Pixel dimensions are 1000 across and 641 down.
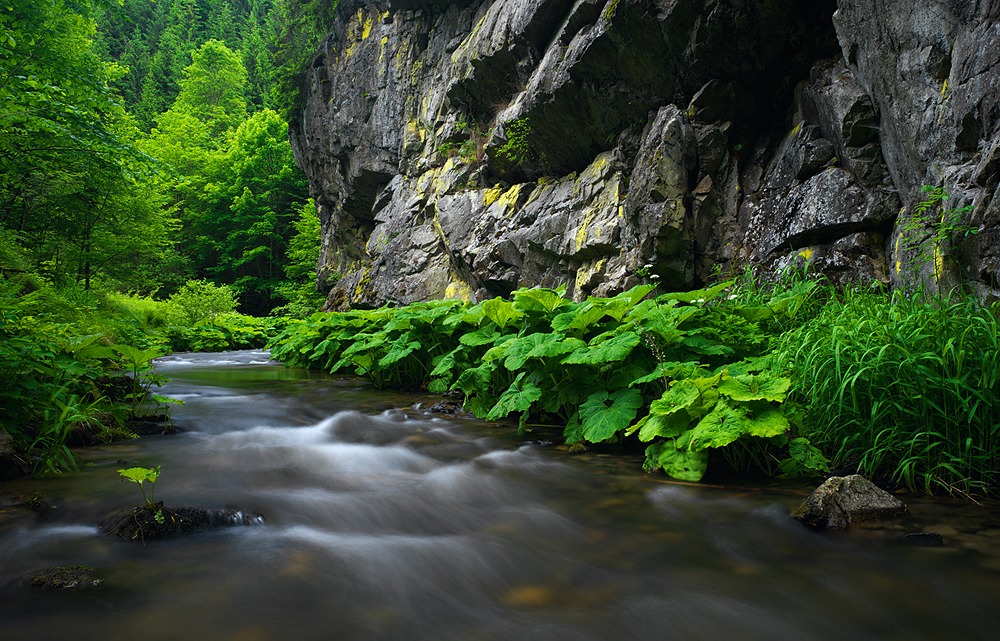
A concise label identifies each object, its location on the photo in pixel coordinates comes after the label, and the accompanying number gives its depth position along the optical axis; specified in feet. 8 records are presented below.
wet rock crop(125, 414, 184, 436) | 12.05
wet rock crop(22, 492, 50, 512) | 6.93
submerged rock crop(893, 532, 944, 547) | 6.15
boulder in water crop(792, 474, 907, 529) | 6.77
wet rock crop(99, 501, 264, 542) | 6.29
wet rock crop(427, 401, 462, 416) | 15.76
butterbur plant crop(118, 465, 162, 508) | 5.78
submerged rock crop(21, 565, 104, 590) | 5.04
